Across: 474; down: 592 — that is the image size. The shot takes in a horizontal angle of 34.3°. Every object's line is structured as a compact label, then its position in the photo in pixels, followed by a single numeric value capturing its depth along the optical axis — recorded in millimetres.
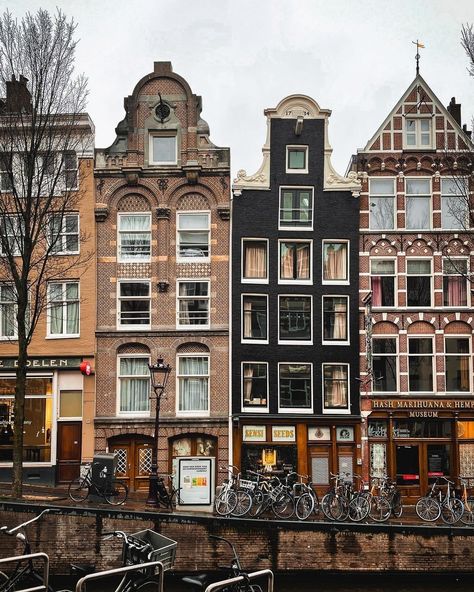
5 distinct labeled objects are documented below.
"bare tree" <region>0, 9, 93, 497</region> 22828
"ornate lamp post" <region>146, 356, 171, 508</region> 22594
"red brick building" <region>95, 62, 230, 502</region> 28047
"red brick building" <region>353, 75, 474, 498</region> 28203
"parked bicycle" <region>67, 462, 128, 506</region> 22891
